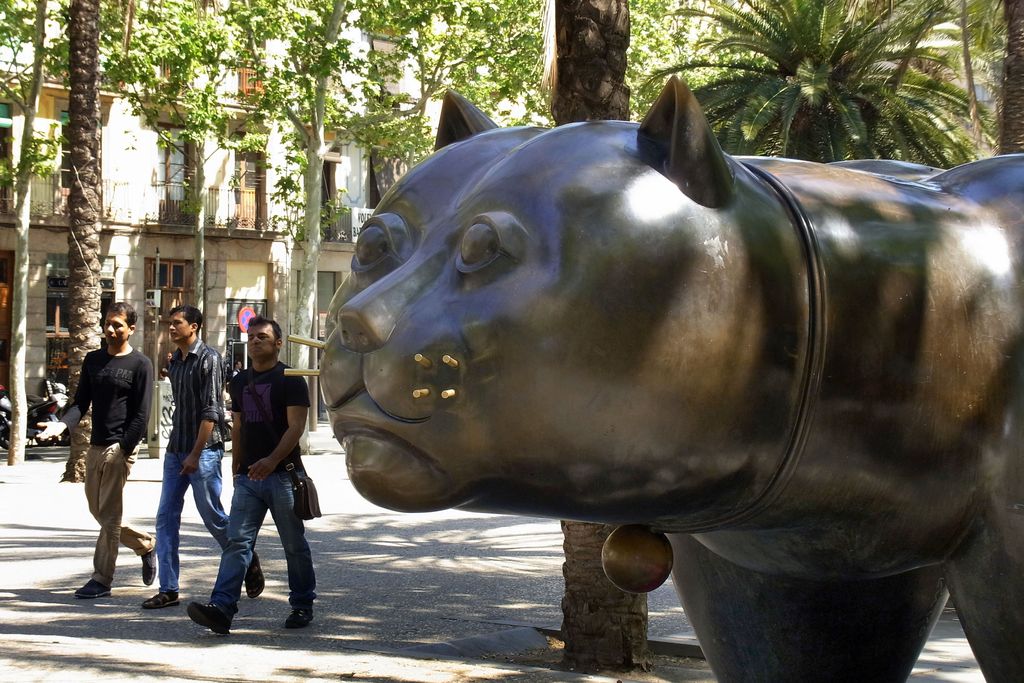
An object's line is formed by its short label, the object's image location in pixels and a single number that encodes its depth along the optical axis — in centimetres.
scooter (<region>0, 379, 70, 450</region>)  2011
